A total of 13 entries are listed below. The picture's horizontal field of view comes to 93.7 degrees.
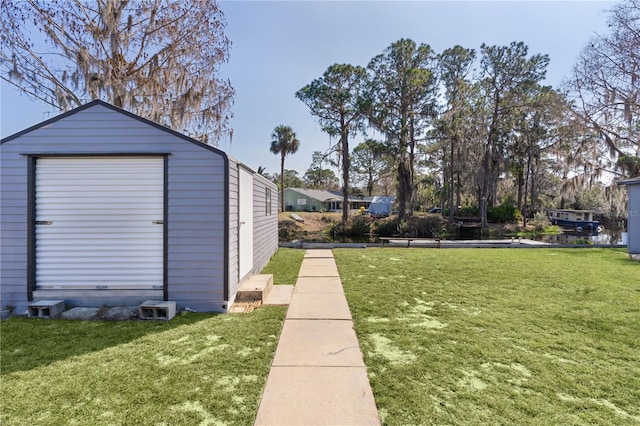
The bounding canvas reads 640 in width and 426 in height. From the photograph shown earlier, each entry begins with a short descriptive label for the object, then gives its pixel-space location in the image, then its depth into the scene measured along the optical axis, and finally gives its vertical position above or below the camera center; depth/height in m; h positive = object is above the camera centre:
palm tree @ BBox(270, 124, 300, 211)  28.86 +7.23
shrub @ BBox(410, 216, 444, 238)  19.44 -0.79
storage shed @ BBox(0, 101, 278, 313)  4.20 +0.05
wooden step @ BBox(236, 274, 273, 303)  4.60 -1.15
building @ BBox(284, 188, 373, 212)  36.16 +1.90
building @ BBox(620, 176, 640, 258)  8.90 -0.03
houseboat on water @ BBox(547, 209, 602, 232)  23.48 -0.34
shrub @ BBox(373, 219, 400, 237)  19.17 -0.78
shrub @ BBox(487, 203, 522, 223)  24.17 +0.16
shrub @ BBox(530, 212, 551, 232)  22.34 -0.52
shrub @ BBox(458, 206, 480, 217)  25.84 +0.40
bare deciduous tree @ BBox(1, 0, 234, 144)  9.12 +5.33
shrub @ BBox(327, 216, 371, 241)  18.97 -0.90
